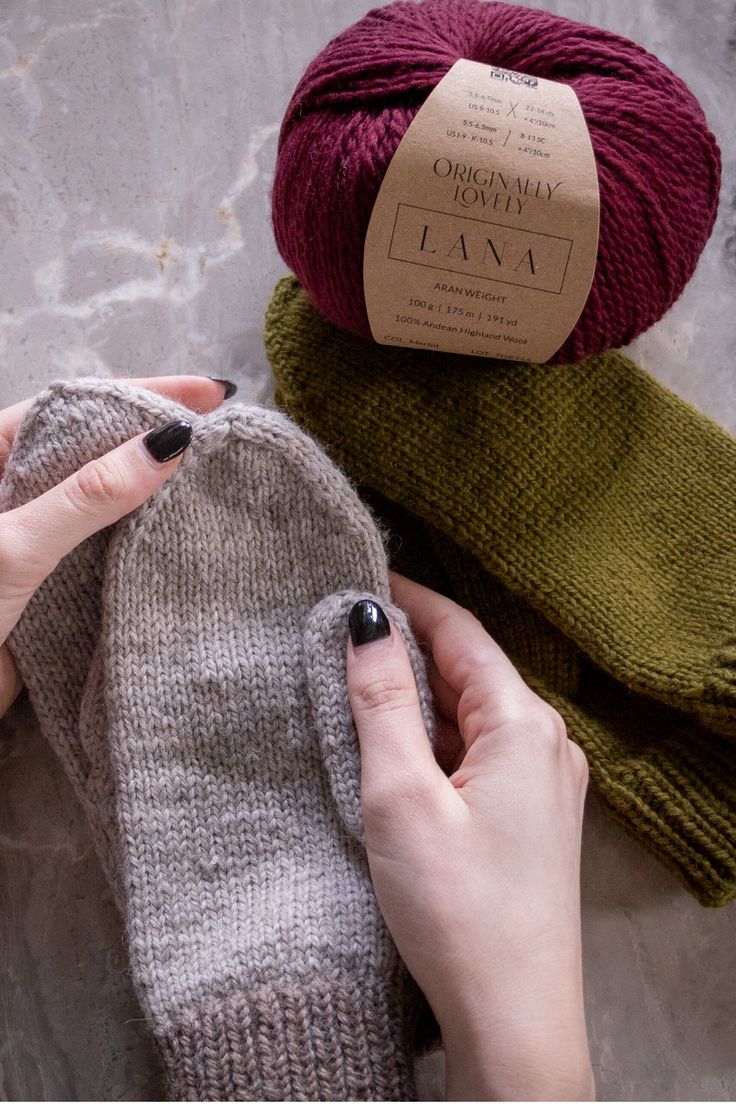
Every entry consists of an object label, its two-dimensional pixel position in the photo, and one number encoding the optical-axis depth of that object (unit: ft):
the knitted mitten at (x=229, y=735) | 2.01
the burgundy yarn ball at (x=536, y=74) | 1.85
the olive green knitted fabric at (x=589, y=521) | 2.19
